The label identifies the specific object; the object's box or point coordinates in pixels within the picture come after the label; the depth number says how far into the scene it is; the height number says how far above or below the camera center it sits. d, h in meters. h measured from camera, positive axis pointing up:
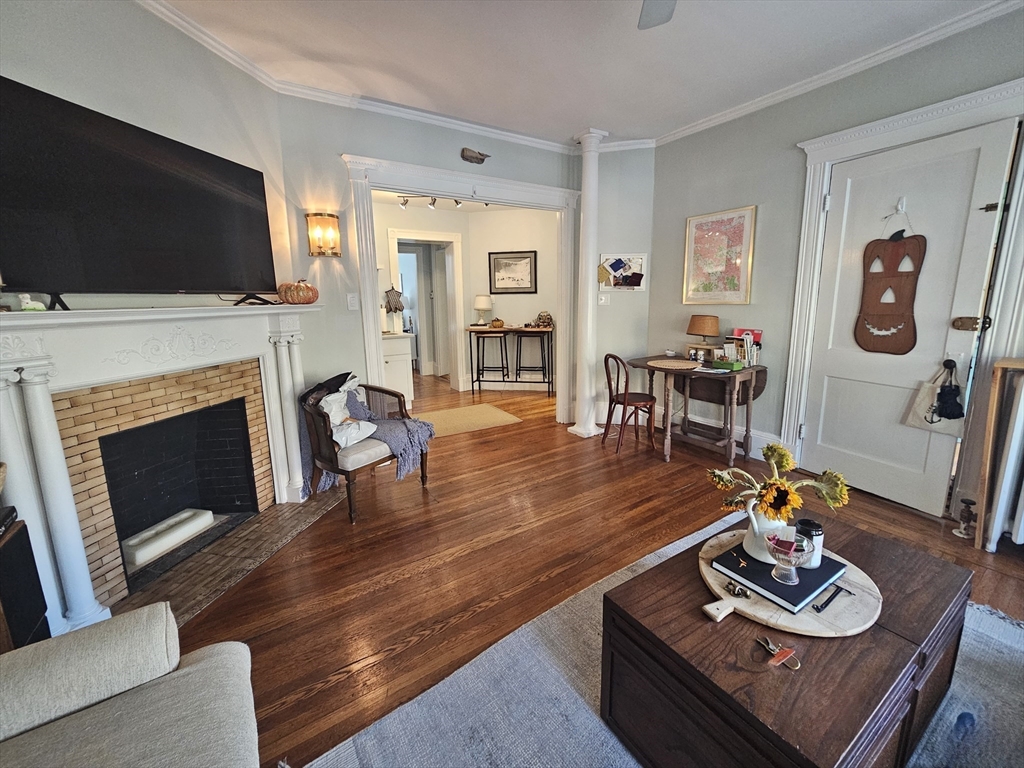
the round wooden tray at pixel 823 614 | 1.10 -0.83
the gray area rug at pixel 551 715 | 1.26 -1.31
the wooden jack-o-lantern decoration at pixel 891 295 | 2.52 +0.03
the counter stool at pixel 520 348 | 5.79 -0.62
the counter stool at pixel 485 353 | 6.19 -0.72
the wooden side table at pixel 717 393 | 3.18 -0.72
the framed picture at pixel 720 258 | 3.38 +0.36
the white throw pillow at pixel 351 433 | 2.56 -0.77
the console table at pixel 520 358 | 5.77 -0.69
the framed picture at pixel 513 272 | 6.02 +0.46
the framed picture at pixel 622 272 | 4.13 +0.30
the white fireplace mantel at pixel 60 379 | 1.47 -0.27
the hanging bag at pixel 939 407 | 2.36 -0.60
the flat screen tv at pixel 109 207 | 1.51 +0.43
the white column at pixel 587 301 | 3.82 +0.02
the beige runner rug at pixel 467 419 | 4.38 -1.24
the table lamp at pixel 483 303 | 6.07 +0.02
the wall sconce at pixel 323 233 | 2.90 +0.49
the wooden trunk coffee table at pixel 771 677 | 0.90 -0.86
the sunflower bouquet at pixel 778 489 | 1.22 -0.56
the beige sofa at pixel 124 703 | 0.83 -0.84
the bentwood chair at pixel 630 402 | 3.56 -0.82
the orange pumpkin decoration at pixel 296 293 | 2.67 +0.08
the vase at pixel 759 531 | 1.33 -0.72
